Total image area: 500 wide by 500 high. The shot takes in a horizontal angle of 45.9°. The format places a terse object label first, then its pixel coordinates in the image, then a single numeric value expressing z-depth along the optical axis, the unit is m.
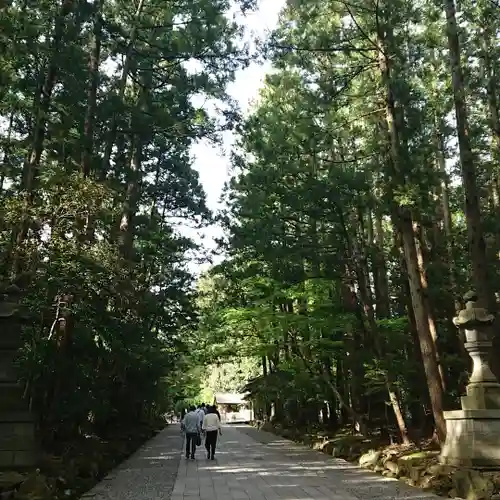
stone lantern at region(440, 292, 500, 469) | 8.55
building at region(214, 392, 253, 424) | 49.78
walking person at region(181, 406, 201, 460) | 14.76
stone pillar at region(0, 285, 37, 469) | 8.04
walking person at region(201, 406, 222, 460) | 14.44
